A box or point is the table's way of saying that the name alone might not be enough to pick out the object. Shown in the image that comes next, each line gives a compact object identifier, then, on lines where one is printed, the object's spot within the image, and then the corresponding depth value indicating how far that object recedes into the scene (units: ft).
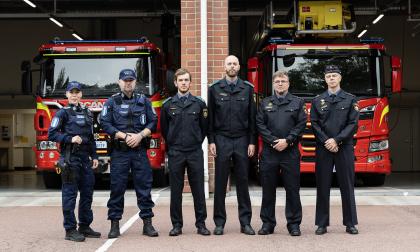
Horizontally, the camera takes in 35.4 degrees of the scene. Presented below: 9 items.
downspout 37.19
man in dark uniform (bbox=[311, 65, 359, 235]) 26.11
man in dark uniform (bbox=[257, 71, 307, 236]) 25.98
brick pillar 37.78
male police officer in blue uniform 25.66
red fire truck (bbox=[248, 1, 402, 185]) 41.88
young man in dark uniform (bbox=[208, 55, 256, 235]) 26.13
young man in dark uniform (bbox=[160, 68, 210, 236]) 26.02
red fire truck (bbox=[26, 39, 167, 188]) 41.91
